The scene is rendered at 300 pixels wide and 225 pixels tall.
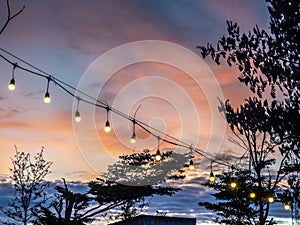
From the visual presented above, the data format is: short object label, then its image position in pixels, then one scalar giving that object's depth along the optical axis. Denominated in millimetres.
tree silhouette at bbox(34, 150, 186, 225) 22156
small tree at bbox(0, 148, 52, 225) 18953
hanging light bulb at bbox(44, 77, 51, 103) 6898
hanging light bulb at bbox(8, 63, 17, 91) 6469
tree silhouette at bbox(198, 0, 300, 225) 7641
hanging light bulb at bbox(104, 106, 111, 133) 7610
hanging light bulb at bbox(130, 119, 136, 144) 8466
